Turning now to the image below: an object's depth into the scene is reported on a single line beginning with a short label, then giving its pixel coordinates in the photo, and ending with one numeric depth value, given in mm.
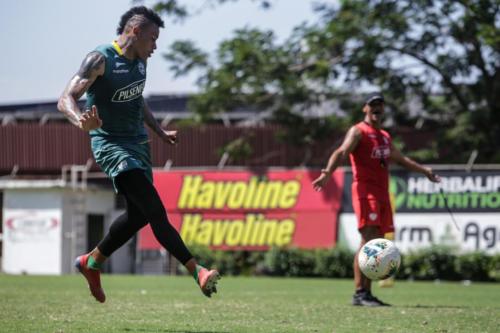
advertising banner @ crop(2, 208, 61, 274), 28953
